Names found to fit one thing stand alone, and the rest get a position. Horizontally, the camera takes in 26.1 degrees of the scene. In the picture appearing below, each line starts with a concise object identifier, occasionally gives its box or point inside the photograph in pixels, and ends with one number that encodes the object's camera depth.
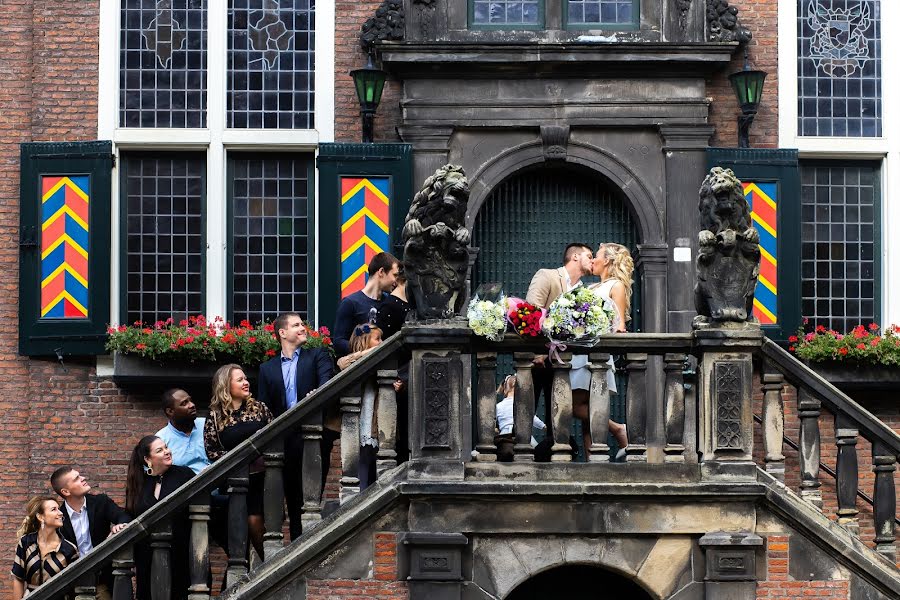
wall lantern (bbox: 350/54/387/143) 15.30
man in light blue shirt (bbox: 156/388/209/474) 12.96
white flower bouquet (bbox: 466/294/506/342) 12.05
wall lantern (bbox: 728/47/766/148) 15.40
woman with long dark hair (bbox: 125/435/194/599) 12.19
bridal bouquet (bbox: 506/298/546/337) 12.10
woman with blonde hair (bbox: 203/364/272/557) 12.39
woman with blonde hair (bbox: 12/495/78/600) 12.16
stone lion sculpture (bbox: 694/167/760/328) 12.22
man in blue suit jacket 12.73
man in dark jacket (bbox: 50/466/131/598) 12.41
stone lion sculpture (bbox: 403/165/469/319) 12.07
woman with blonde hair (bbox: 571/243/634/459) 12.59
